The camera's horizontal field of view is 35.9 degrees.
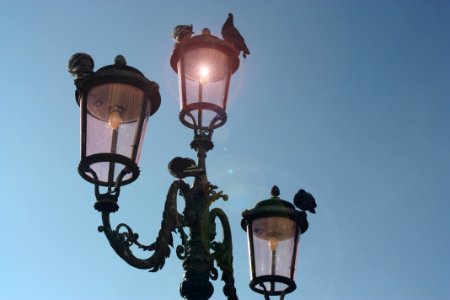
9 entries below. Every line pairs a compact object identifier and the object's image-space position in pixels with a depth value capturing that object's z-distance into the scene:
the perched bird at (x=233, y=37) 7.40
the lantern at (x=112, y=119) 5.94
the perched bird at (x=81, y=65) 6.18
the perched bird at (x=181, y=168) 6.61
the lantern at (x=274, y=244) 7.58
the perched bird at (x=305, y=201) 7.62
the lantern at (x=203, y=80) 7.10
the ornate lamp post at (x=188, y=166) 5.95
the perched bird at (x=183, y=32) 7.23
